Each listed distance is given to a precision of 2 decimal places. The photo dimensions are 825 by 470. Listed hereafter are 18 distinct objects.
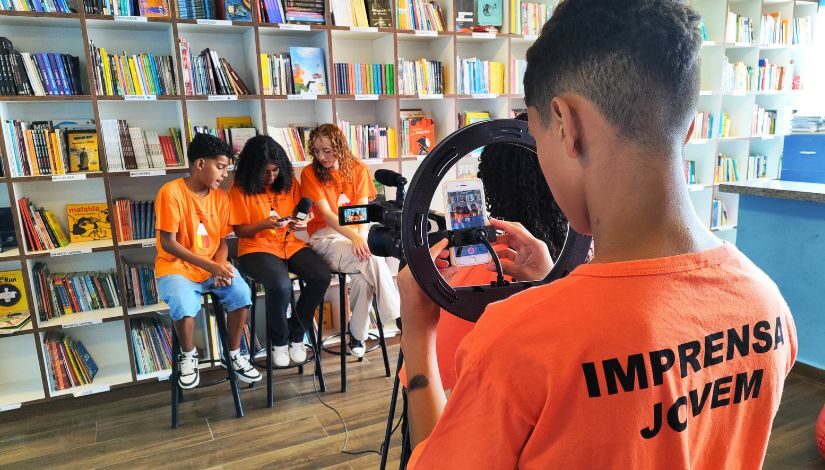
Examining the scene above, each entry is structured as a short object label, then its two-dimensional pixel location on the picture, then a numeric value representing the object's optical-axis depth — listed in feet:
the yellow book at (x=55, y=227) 9.42
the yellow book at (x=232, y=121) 10.73
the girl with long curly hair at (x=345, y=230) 9.92
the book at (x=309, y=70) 10.48
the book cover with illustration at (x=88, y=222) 9.78
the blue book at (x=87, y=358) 9.75
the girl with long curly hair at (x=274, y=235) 9.48
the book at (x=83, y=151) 9.24
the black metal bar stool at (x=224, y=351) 8.54
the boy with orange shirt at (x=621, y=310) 1.56
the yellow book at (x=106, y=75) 9.12
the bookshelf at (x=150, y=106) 9.13
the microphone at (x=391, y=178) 3.69
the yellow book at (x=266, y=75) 10.19
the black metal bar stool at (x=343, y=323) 9.53
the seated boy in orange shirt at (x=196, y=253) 8.65
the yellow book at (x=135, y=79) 9.30
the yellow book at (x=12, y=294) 9.23
